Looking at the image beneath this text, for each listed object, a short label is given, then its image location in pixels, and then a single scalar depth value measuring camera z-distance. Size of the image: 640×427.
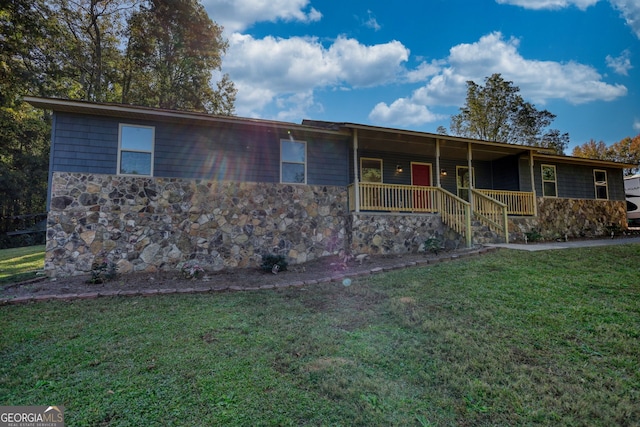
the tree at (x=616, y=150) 29.22
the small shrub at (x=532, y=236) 10.45
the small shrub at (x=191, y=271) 7.23
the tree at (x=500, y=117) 22.48
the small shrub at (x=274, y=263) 7.71
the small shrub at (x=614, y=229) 12.87
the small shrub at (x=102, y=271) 6.60
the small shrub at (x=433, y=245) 8.36
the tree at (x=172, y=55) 16.47
